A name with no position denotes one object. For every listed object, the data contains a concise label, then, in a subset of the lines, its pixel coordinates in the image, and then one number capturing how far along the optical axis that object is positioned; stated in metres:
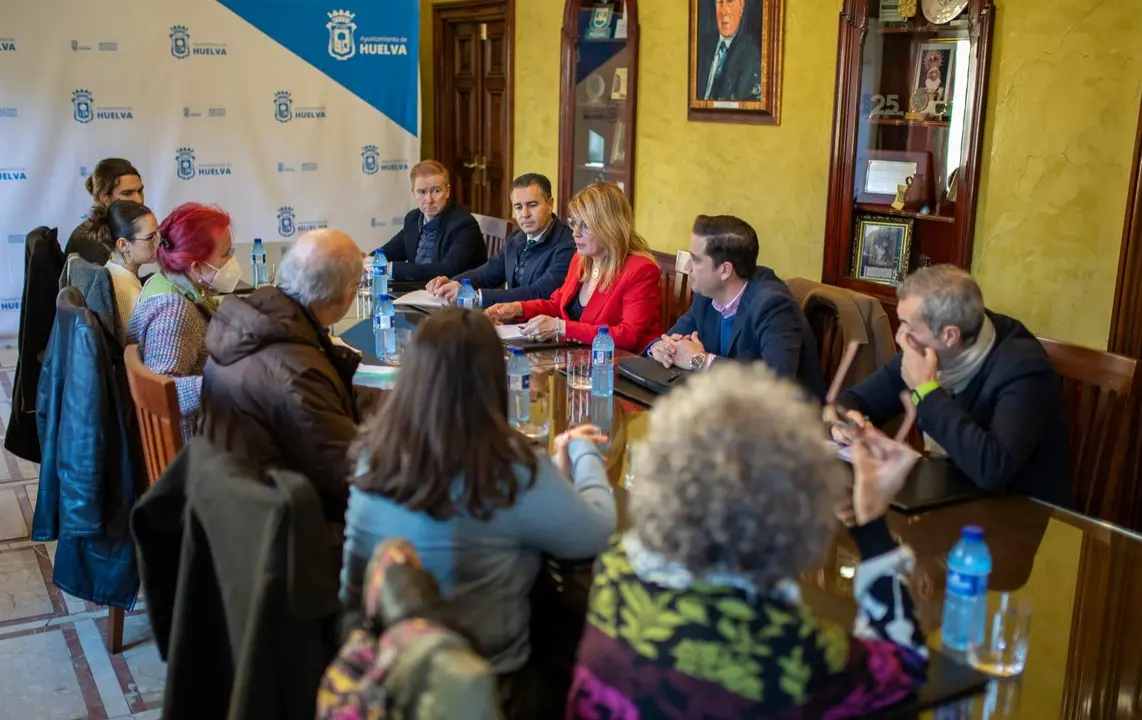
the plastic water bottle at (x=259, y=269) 4.75
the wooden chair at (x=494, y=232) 5.66
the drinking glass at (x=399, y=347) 3.29
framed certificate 4.11
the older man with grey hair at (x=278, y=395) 2.23
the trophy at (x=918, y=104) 4.06
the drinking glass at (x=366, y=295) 4.27
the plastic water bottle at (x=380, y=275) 4.35
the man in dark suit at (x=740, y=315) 3.10
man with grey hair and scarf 2.27
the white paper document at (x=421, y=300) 4.15
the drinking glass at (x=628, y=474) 2.22
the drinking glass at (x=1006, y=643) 1.57
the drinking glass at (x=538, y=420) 2.55
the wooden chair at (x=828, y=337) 3.44
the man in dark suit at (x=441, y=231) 5.12
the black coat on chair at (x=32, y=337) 3.52
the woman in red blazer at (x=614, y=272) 3.77
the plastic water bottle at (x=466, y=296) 4.20
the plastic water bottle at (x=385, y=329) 3.41
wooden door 6.97
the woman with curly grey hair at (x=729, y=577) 1.28
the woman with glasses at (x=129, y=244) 3.28
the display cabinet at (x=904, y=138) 3.89
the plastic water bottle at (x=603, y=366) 2.90
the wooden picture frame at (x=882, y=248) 4.17
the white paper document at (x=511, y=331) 3.61
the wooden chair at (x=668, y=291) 5.32
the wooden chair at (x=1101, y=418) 2.54
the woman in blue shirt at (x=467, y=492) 1.66
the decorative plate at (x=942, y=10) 3.87
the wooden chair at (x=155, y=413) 2.36
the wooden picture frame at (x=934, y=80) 3.96
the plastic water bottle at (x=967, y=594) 1.63
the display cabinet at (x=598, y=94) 5.79
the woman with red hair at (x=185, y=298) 2.83
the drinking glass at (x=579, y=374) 3.00
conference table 1.51
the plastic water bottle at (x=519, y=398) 2.66
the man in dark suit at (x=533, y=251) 4.41
